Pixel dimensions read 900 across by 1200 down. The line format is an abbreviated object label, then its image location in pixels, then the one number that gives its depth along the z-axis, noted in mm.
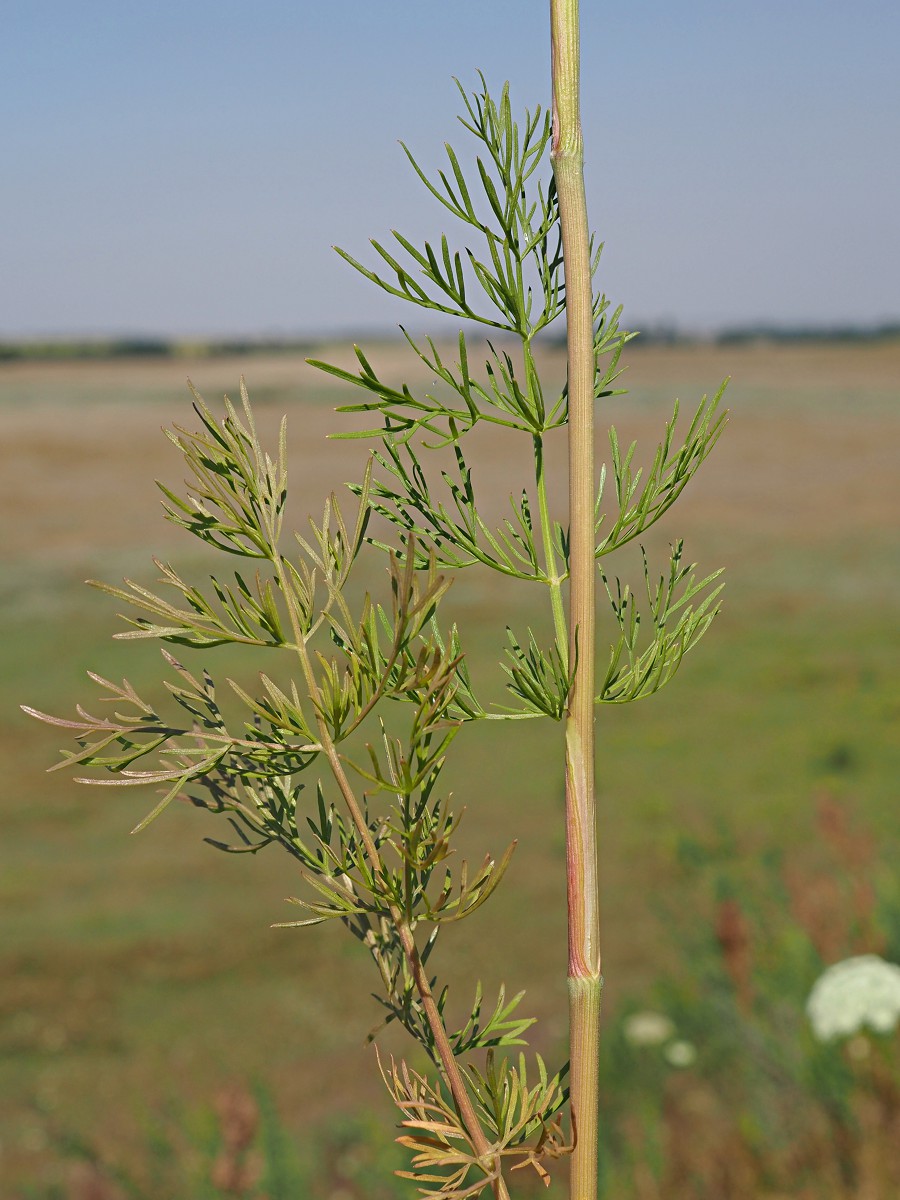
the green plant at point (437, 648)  358
